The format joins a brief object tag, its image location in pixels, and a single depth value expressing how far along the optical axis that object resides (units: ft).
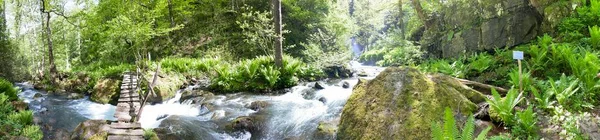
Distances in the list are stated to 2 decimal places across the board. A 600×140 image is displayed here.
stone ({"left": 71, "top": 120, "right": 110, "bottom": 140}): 21.77
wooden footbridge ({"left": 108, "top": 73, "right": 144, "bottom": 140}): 20.43
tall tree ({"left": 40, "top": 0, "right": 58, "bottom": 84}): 49.59
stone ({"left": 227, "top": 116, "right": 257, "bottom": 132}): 22.80
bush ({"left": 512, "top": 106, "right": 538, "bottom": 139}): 12.98
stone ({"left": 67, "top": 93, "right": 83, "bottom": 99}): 42.70
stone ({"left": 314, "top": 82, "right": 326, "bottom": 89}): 37.59
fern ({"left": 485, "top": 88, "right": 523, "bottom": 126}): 13.71
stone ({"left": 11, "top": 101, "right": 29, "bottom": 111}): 31.80
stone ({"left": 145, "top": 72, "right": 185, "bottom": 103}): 35.58
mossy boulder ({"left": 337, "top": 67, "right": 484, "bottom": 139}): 14.06
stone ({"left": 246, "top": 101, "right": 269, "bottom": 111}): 28.61
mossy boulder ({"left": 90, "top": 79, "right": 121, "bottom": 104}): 38.63
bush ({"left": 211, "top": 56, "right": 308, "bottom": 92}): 38.29
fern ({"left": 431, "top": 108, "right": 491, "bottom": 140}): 10.66
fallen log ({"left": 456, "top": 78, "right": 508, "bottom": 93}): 18.16
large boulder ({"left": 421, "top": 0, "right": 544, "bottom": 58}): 30.45
